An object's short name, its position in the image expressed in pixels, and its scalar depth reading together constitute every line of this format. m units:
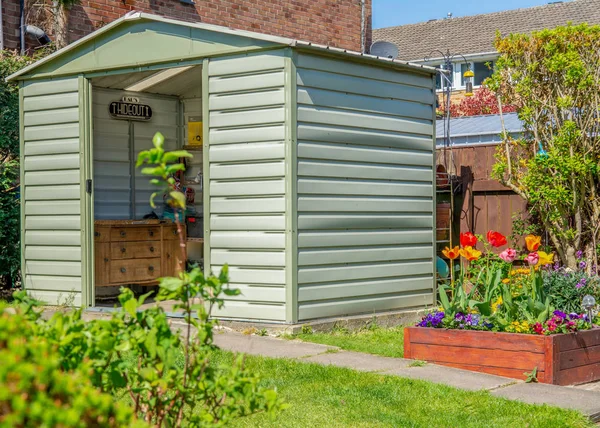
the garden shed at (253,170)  8.78
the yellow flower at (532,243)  7.52
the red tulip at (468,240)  8.01
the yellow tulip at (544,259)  7.52
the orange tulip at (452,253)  8.71
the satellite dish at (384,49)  14.48
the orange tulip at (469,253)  7.77
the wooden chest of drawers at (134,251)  11.02
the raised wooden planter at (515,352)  6.68
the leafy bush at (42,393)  1.94
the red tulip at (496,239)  7.60
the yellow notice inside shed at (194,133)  12.33
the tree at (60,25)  13.15
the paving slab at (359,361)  6.93
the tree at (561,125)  10.52
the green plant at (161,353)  3.07
